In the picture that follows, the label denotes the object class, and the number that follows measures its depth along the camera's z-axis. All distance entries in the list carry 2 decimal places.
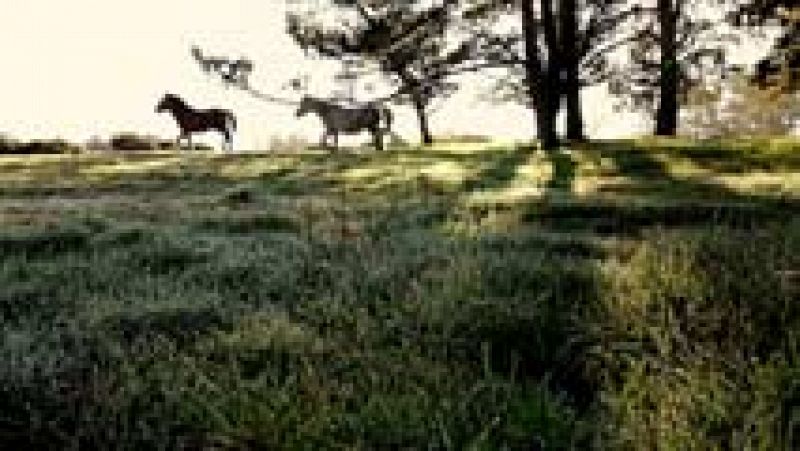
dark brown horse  33.69
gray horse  32.38
